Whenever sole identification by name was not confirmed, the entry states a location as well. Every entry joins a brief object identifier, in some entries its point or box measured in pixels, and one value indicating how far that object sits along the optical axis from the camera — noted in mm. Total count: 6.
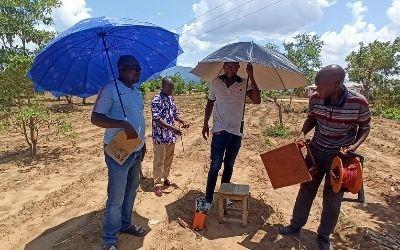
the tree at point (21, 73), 7273
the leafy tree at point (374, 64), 25812
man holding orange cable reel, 3377
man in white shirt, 4305
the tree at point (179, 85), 38884
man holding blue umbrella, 3176
